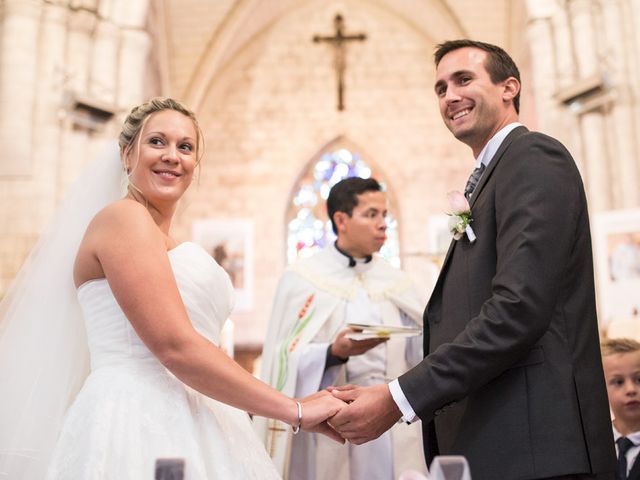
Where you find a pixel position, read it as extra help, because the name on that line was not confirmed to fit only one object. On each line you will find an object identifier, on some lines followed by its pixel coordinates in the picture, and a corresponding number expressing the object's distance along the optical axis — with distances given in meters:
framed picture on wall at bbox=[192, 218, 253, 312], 11.98
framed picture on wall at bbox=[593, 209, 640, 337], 6.94
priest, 4.00
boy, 3.65
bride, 2.16
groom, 2.11
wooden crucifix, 13.09
